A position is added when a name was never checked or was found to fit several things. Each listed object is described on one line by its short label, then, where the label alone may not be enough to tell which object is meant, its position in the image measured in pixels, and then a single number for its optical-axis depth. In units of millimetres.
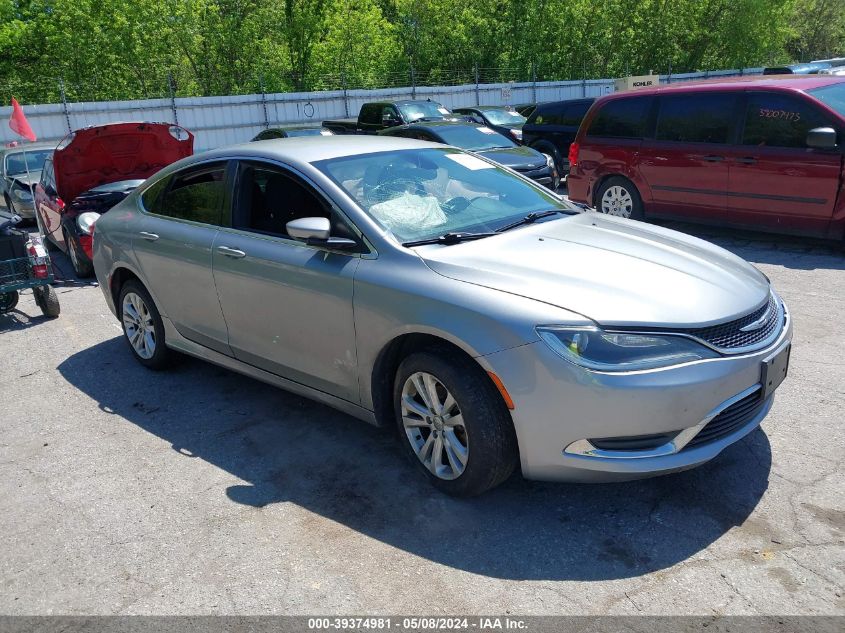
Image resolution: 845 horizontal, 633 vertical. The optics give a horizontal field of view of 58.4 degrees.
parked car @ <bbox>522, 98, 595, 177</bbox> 14828
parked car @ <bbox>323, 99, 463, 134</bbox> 16828
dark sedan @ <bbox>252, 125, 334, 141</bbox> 14992
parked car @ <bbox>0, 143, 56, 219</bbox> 13289
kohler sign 21672
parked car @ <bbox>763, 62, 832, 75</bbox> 17641
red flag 9492
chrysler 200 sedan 3176
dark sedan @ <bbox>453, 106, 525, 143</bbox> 17828
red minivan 7746
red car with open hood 8797
